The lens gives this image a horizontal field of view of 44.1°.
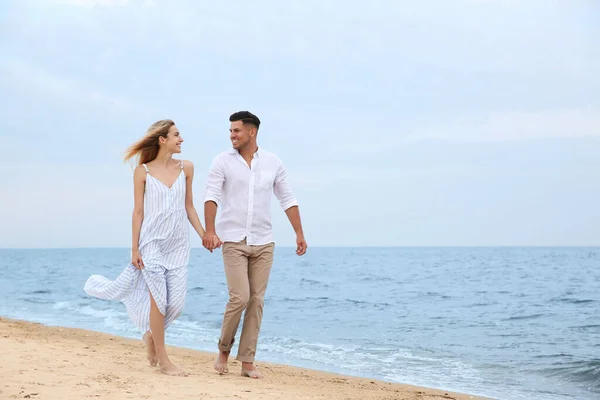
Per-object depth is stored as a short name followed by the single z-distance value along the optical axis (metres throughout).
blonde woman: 5.93
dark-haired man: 5.98
